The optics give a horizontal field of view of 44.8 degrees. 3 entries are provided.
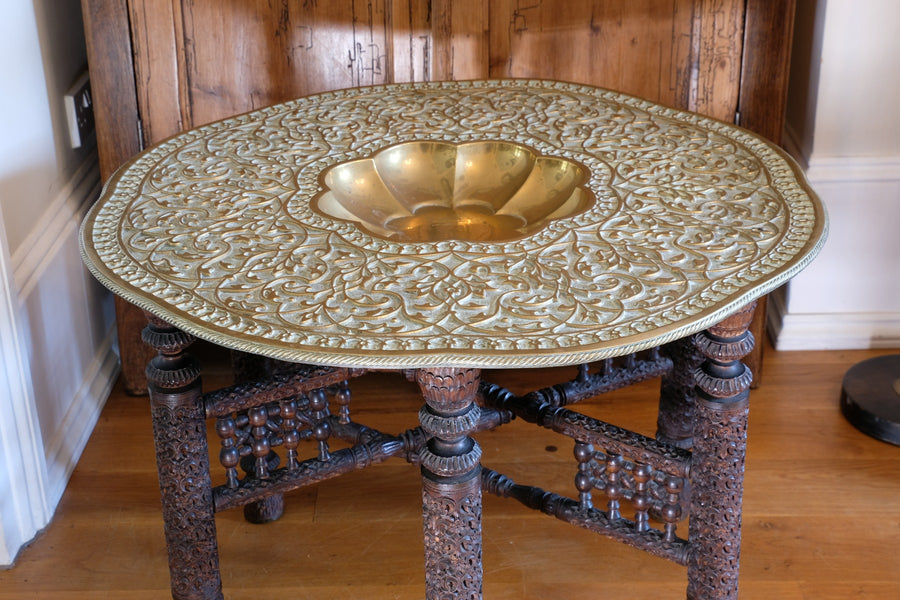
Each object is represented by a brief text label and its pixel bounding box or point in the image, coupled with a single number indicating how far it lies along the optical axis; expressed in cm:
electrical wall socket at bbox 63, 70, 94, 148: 251
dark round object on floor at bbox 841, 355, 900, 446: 242
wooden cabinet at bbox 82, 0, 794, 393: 239
